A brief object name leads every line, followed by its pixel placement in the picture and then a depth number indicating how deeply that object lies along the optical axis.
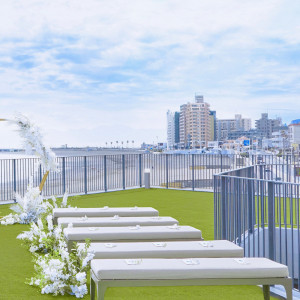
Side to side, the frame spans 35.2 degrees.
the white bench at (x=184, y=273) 4.41
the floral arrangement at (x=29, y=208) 10.06
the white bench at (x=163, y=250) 5.25
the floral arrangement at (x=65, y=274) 5.39
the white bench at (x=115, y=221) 7.43
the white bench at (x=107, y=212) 8.51
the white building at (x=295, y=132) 77.94
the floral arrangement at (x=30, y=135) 10.09
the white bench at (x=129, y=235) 6.45
